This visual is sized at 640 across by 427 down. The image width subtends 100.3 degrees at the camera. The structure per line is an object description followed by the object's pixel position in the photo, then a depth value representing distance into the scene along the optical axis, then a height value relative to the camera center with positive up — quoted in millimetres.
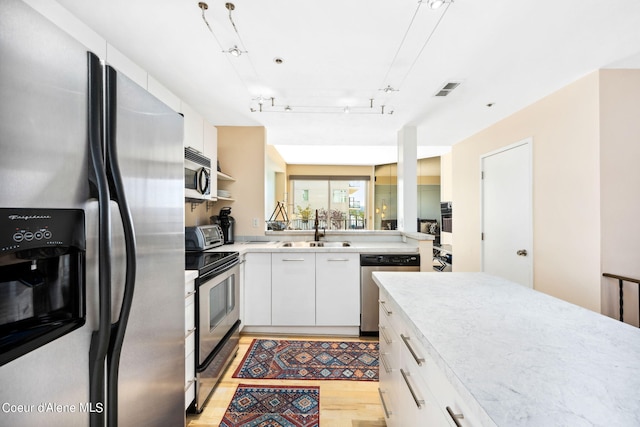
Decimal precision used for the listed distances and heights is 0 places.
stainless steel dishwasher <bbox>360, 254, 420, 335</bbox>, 2717 -695
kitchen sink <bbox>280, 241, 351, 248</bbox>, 3223 -371
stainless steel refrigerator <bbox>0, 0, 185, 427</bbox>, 531 +28
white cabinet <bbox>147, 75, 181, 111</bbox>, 1939 +924
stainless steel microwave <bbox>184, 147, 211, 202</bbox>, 2268 +351
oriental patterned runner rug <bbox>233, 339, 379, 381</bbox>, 2092 -1262
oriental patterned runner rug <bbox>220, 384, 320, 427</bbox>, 1627 -1267
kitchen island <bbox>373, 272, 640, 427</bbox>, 542 -385
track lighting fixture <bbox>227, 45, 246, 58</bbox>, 1729 +1064
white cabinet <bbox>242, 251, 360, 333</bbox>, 2719 -793
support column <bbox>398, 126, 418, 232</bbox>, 3305 +419
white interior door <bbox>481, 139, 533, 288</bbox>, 2822 +8
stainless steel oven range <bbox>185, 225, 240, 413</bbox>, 1682 -707
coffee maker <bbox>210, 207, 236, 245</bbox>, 3133 -100
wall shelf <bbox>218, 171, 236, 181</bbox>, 3005 +428
